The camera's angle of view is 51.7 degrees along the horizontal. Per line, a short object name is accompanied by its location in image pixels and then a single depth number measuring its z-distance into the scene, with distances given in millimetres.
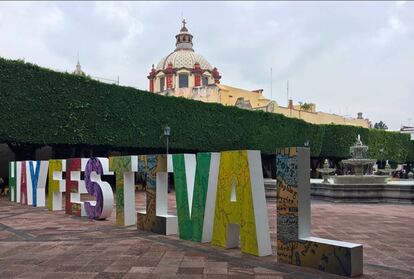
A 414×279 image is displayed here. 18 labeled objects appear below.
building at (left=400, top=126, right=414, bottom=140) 83025
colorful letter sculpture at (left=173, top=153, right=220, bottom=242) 7633
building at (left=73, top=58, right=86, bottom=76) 67625
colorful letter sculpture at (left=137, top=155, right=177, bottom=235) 8953
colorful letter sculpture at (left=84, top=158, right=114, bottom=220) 10922
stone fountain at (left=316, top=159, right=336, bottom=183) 22398
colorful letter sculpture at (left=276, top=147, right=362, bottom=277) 5805
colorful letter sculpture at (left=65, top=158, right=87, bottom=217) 12047
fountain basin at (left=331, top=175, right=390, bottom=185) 18281
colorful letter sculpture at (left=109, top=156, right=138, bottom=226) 10109
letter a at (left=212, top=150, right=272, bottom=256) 6703
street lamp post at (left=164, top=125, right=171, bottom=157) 22391
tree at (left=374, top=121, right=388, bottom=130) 115625
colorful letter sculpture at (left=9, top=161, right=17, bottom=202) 16391
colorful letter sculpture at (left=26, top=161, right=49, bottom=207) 14312
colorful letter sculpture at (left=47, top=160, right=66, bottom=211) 13172
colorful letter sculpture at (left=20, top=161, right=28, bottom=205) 15311
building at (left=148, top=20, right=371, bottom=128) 52156
